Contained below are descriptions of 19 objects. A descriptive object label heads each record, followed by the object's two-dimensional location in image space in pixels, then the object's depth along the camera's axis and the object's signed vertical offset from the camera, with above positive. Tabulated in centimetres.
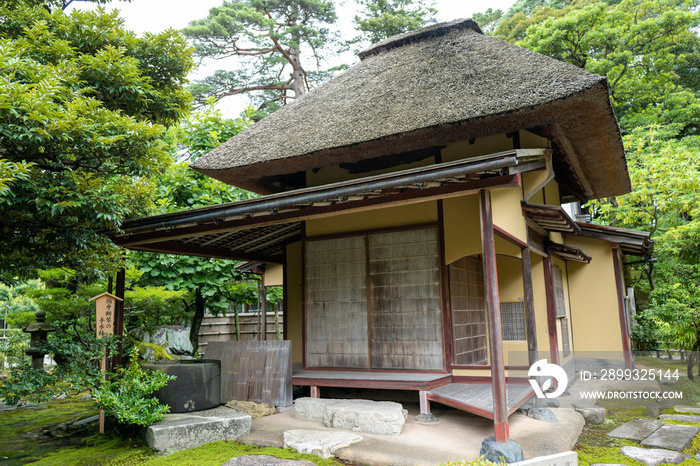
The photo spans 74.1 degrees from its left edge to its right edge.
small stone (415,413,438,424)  517 -126
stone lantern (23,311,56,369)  887 -26
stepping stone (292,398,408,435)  485 -117
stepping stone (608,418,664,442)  515 -151
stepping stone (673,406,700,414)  608 -148
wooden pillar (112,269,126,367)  592 +1
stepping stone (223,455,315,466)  392 -128
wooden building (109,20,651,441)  494 +111
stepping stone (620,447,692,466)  427 -148
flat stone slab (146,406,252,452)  456 -120
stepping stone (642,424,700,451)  468 -147
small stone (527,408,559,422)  531 -129
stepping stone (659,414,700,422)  570 -148
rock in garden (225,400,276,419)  586 -123
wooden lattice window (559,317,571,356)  793 -61
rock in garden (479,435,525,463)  384 -124
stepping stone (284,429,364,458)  443 -129
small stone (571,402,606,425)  581 -142
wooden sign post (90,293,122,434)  518 +0
